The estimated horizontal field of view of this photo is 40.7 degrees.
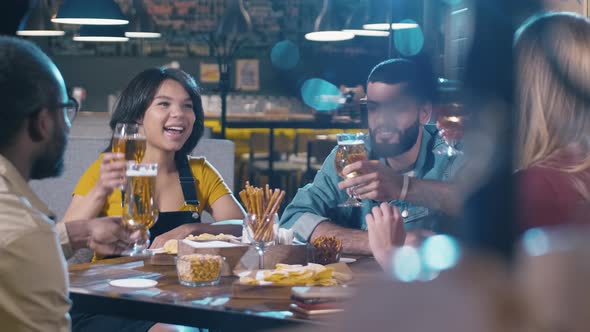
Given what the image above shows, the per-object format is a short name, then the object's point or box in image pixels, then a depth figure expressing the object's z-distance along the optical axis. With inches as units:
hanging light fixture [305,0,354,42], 302.8
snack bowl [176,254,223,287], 83.6
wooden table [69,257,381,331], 70.9
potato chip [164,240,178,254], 102.3
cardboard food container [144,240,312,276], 89.8
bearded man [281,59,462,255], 113.8
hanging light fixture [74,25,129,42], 289.4
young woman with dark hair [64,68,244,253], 126.0
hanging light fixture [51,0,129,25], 236.2
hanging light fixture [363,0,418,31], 264.1
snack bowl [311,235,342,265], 96.7
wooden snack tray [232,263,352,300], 78.1
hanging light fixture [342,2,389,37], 316.9
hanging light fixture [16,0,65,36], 295.0
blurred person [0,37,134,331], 58.5
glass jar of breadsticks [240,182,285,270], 92.7
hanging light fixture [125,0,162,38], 323.6
